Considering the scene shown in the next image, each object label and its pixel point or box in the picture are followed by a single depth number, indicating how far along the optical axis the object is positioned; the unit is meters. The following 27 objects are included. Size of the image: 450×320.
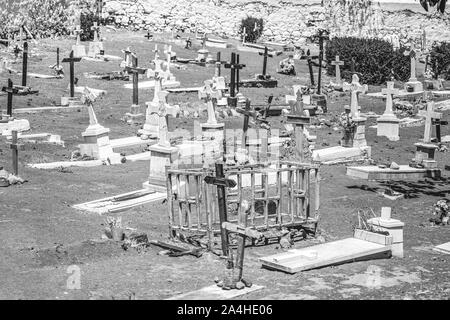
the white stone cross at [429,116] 18.86
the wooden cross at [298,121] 14.39
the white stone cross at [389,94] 22.91
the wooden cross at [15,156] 15.78
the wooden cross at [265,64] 30.35
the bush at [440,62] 33.25
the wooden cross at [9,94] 20.22
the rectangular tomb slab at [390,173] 17.61
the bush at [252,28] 40.94
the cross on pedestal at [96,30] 34.03
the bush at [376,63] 32.31
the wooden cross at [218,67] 27.66
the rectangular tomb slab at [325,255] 11.03
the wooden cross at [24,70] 25.75
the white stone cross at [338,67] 29.52
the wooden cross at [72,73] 24.82
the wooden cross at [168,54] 29.78
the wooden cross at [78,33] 33.43
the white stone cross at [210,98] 19.45
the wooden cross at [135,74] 23.57
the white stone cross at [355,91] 21.53
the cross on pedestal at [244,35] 39.41
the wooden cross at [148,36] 37.63
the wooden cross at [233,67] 25.39
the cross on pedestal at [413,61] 30.42
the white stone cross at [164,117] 15.61
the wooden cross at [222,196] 11.35
